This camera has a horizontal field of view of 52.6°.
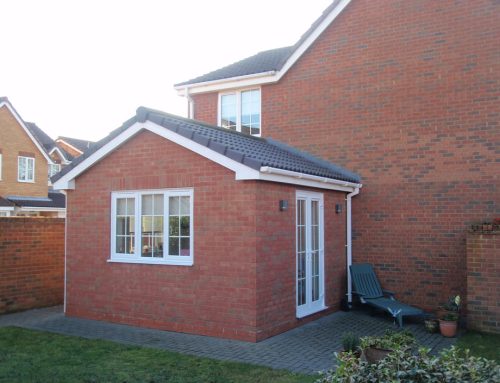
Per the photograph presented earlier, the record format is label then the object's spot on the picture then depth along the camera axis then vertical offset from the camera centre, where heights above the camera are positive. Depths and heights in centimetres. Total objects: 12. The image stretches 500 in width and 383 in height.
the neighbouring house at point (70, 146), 4544 +651
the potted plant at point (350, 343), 704 -177
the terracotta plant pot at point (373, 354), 651 -177
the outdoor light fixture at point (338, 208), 1194 +21
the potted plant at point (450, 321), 955 -198
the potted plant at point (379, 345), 650 -166
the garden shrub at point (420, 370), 426 -134
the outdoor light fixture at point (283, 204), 958 +25
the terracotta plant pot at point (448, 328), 955 -210
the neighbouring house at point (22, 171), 3005 +291
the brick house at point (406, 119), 1119 +238
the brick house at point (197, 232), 894 -28
